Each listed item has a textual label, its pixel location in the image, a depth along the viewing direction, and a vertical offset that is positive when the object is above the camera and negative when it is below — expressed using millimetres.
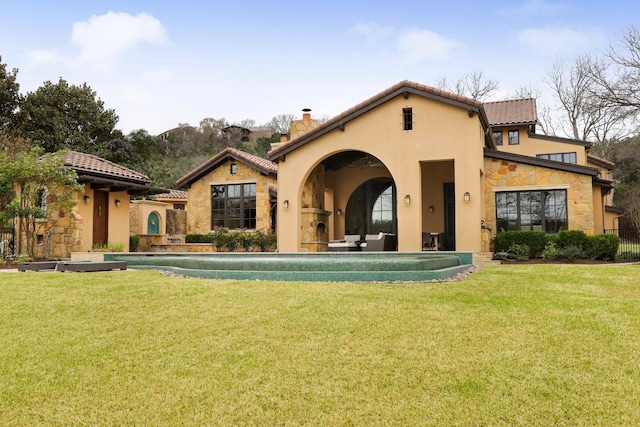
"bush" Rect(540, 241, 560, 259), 15211 -798
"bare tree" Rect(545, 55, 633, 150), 36781 +8666
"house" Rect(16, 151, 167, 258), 17797 +728
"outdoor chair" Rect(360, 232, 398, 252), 17203 -512
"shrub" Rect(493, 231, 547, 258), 15797 -463
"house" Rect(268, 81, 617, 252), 15836 +1695
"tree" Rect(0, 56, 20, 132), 33625 +9437
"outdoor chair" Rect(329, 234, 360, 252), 17953 -628
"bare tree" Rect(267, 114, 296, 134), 58562 +13149
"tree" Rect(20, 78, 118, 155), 35688 +8560
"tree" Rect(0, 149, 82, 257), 15430 +1549
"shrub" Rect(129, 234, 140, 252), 21656 -522
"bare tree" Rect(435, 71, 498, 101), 40875 +11805
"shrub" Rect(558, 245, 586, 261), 14883 -810
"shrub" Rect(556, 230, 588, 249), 15320 -401
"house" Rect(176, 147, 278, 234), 23781 +1830
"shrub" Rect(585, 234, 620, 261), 15234 -624
